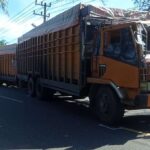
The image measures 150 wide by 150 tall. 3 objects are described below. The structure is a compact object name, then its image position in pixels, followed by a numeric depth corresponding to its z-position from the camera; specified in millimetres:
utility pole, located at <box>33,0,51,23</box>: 21257
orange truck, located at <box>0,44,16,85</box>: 12489
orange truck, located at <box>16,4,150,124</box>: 4942
